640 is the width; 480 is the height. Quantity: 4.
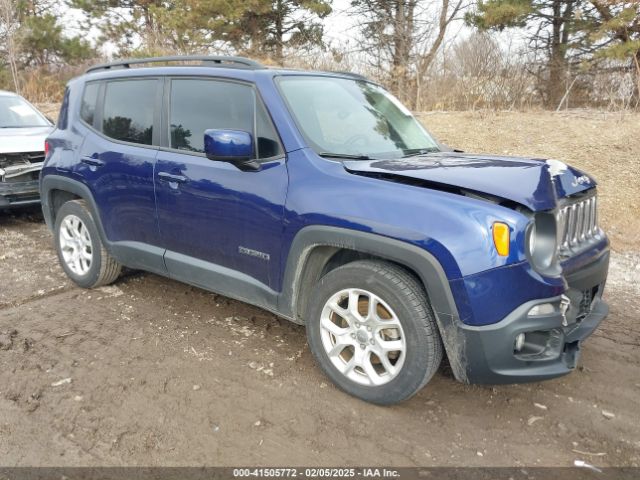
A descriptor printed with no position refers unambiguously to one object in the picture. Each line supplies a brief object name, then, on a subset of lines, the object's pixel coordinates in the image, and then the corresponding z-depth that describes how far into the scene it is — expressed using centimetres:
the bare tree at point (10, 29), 1819
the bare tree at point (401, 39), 1347
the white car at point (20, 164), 653
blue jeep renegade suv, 253
